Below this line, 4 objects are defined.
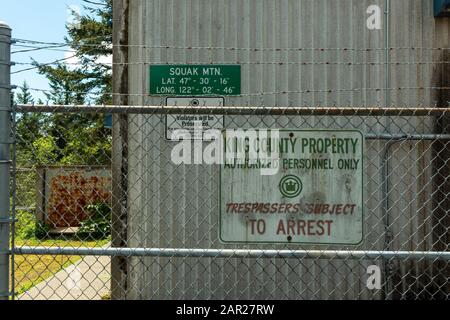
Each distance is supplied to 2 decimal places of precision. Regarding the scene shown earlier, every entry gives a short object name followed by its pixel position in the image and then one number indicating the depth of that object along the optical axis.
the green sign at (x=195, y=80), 5.25
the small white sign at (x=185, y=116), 5.16
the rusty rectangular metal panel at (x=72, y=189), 14.45
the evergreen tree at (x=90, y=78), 22.89
